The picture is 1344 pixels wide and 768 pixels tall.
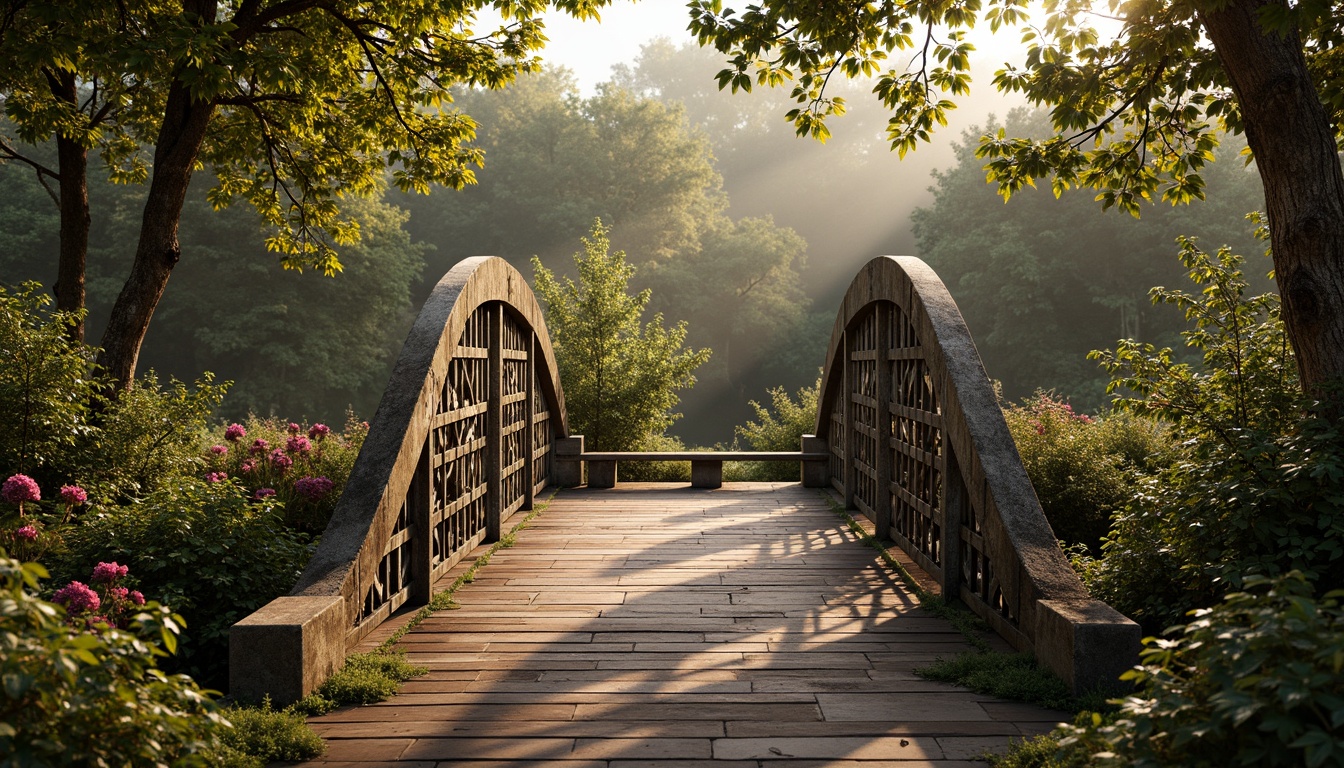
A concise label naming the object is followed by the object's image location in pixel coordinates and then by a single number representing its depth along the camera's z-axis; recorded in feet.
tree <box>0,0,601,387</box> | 22.43
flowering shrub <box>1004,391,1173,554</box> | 24.00
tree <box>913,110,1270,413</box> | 93.25
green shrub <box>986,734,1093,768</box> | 9.77
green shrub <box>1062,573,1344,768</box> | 6.02
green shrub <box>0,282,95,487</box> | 20.88
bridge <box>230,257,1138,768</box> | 11.40
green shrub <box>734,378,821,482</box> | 46.64
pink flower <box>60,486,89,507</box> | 17.35
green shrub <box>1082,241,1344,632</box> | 12.16
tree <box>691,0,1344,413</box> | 13.78
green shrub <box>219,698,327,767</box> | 10.45
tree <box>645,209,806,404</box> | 125.29
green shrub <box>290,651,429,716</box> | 11.99
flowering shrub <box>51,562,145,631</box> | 12.28
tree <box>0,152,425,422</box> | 92.94
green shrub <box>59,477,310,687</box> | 15.05
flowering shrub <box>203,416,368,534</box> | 24.61
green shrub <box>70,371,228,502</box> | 22.36
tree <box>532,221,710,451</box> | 44.83
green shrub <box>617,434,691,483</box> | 43.50
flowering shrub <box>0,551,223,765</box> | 5.98
